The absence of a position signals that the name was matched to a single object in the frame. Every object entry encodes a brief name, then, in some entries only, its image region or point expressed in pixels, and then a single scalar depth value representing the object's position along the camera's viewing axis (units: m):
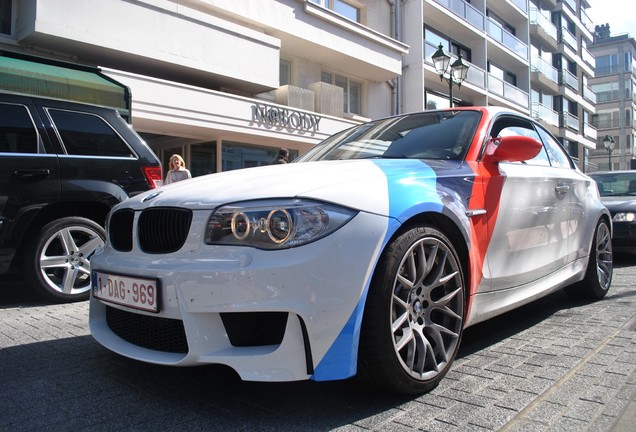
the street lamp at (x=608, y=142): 27.90
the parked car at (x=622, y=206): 7.14
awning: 6.14
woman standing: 7.50
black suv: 4.34
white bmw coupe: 2.07
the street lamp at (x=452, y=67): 11.68
